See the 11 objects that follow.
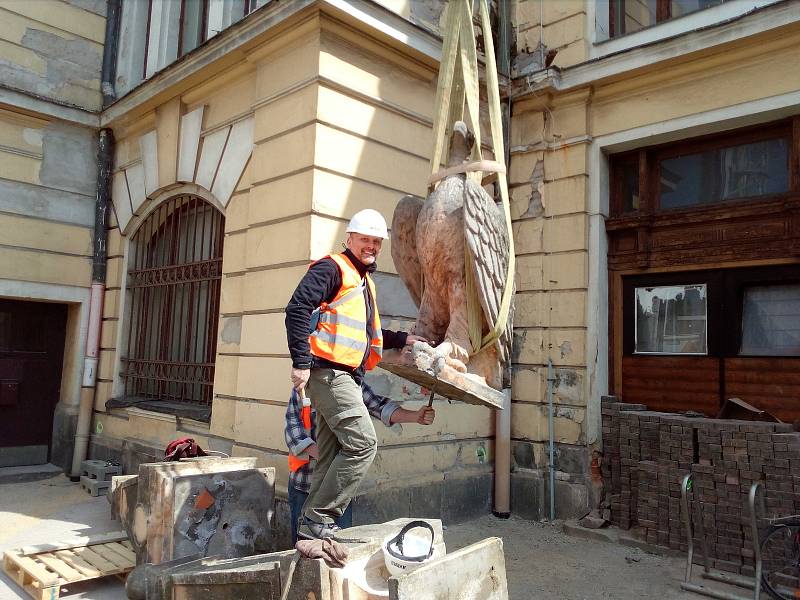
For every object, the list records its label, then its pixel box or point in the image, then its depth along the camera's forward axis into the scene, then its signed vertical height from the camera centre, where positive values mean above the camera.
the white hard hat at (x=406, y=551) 2.88 -0.94
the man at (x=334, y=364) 3.04 -0.05
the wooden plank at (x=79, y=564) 4.04 -1.50
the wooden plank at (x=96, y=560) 4.15 -1.51
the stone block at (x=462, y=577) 2.63 -1.01
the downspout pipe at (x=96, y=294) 7.56 +0.65
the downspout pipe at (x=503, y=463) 6.16 -1.03
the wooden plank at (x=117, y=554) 4.26 -1.50
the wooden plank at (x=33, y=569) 3.82 -1.48
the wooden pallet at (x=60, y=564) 3.86 -1.50
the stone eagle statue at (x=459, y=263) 3.29 +0.54
